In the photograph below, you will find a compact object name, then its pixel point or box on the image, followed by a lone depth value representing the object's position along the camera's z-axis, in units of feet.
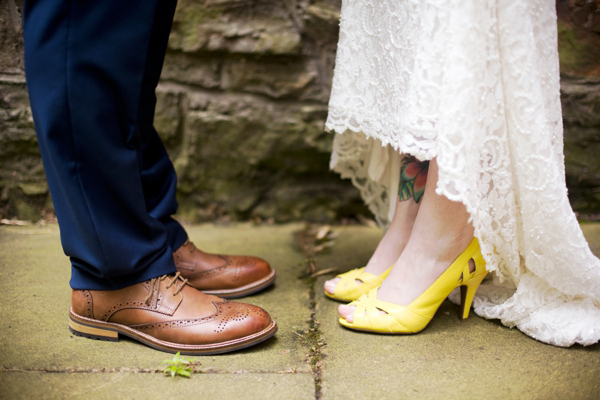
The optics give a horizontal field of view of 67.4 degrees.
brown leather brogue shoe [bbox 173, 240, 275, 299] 4.31
